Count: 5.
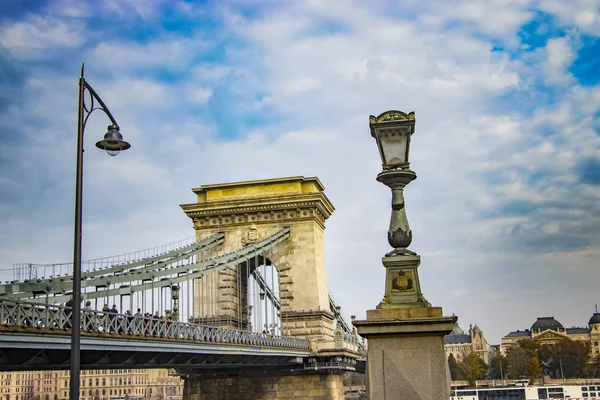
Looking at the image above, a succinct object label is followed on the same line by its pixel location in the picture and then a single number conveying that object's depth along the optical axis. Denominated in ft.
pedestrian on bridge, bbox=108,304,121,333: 82.17
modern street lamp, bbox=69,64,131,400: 37.17
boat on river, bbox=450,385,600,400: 391.65
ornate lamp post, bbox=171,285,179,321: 111.14
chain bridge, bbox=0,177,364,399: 128.47
